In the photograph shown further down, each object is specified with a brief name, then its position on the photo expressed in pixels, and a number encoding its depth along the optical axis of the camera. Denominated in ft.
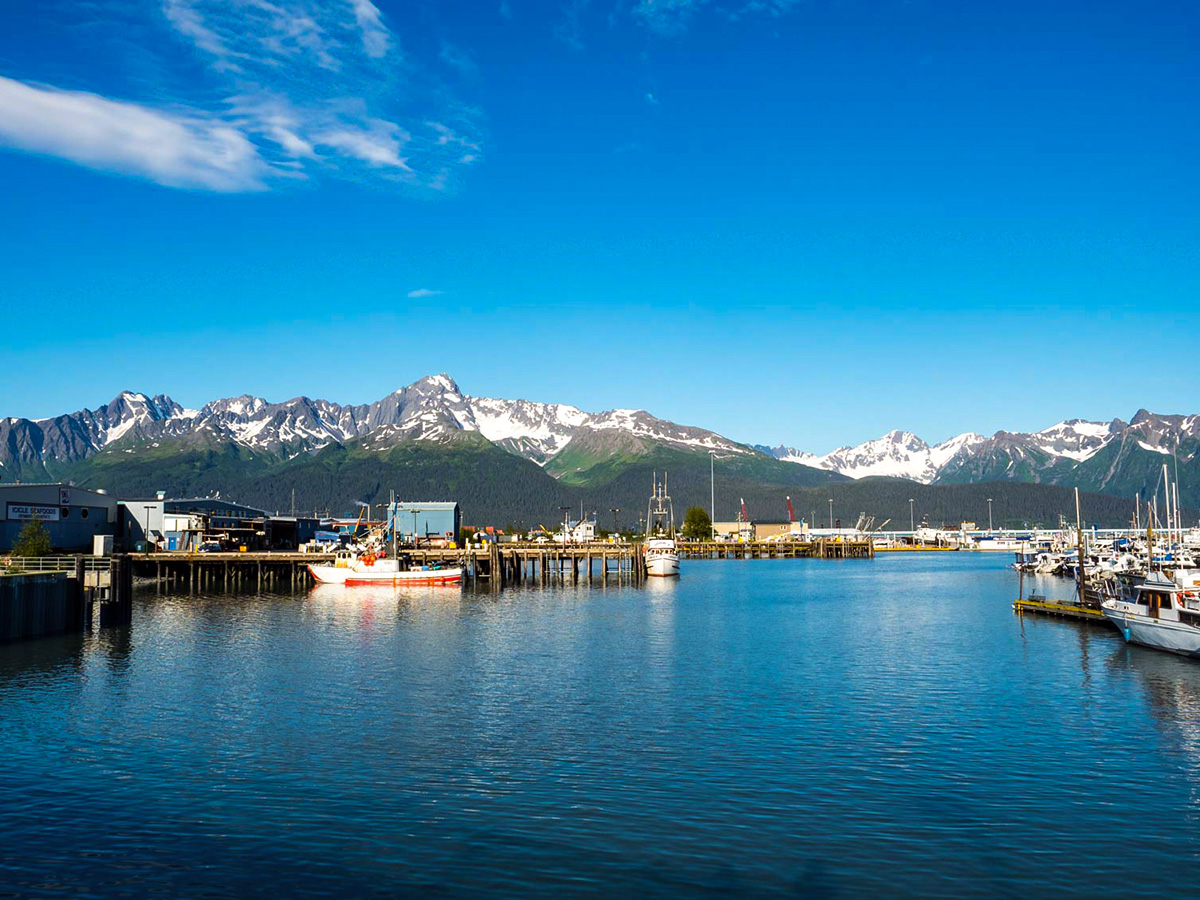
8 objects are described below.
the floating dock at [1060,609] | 249.14
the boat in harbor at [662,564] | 486.38
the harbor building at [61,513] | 368.68
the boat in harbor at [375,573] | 409.90
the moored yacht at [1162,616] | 181.78
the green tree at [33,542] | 325.64
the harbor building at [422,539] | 621.23
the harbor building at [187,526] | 466.29
